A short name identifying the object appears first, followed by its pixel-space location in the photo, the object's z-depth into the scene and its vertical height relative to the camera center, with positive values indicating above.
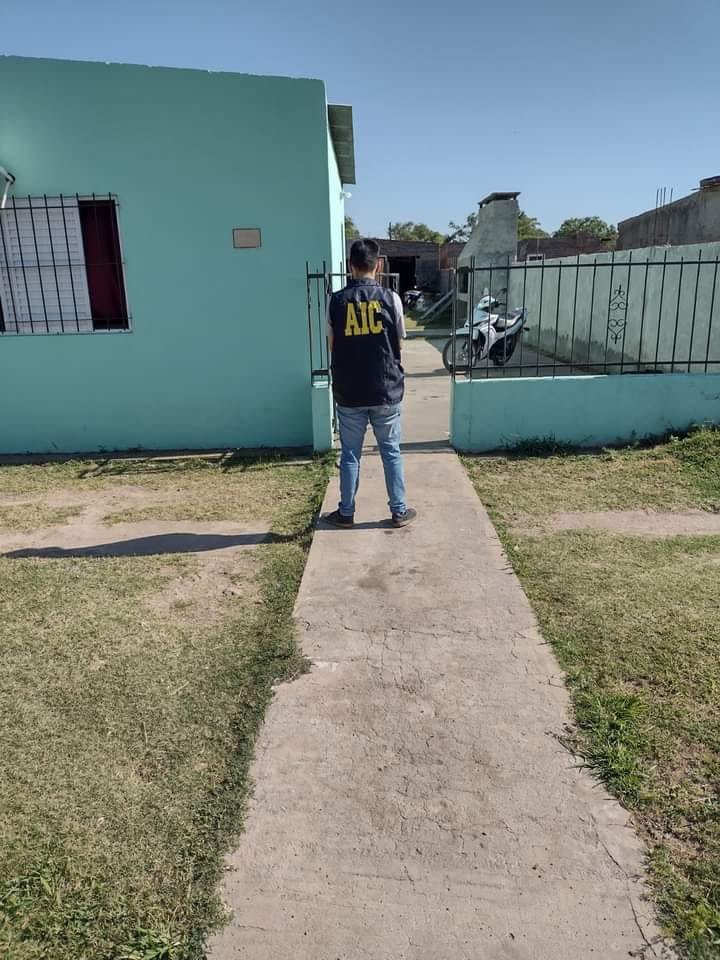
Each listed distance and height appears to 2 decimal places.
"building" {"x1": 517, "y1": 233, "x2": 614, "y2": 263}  30.28 +1.34
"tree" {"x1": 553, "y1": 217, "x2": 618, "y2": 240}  67.64 +4.67
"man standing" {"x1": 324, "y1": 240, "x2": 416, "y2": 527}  4.34 -0.55
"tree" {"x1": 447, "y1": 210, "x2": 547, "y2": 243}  57.79 +3.97
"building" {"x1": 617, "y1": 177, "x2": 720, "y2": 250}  14.70 +1.19
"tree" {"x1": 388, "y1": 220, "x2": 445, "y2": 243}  68.56 +4.58
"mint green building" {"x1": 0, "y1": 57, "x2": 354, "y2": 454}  6.30 +0.28
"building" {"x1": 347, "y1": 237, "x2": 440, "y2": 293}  34.72 +1.00
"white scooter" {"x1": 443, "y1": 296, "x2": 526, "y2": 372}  10.82 -0.88
